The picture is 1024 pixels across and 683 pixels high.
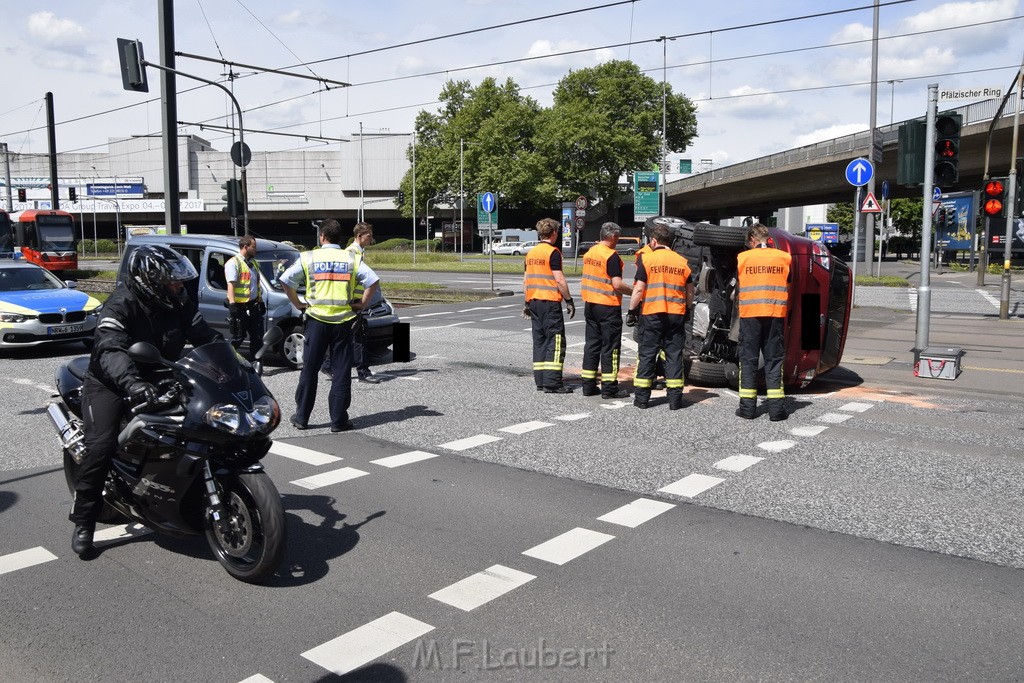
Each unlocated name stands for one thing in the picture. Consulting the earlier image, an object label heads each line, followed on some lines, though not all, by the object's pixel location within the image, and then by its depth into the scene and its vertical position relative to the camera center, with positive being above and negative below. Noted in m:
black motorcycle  4.12 -1.00
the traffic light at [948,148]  11.87 +1.43
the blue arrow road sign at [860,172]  20.25 +1.87
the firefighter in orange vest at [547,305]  9.62 -0.58
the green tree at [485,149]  65.31 +8.03
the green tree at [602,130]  64.62 +9.23
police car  12.91 -0.87
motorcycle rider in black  4.35 -0.43
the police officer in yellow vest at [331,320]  7.66 -0.58
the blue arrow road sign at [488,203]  27.11 +1.54
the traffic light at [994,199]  18.19 +1.12
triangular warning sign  22.36 +1.21
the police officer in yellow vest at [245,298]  11.42 -0.58
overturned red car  9.23 -0.59
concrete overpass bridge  36.50 +4.57
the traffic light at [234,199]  20.20 +1.24
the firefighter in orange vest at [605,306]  9.14 -0.55
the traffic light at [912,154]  12.03 +1.37
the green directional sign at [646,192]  61.53 +4.26
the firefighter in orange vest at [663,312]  8.69 -0.58
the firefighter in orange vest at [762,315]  8.22 -0.58
